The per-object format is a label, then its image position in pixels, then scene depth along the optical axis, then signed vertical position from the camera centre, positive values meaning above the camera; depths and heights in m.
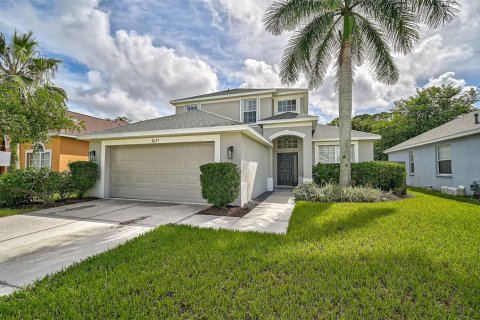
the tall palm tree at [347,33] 8.77 +6.19
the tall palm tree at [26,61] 10.44 +5.50
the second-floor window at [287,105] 14.52 +4.30
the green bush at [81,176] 8.59 -0.37
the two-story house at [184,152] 7.78 +0.63
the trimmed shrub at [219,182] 6.74 -0.49
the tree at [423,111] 20.85 +5.86
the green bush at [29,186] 7.29 -0.68
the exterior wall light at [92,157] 9.50 +0.45
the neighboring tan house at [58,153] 12.91 +0.91
